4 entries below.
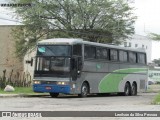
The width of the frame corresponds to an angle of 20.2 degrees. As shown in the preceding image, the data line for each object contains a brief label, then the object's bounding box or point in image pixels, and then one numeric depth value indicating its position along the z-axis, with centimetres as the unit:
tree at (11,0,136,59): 4106
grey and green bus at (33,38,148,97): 2840
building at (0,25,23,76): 5069
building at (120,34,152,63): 9944
